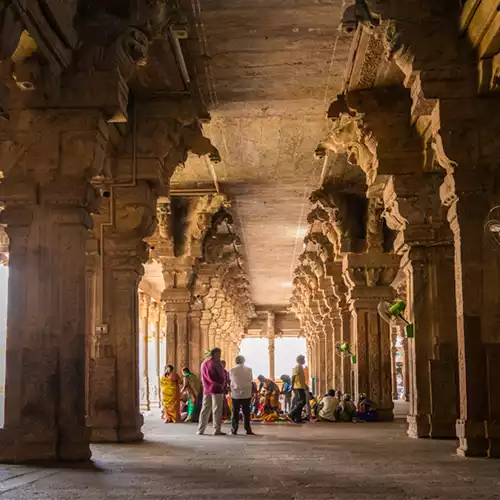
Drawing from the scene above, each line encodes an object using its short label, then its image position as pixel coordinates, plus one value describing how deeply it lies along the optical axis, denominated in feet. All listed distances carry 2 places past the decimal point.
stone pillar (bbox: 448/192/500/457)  27.22
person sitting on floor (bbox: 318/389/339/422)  56.85
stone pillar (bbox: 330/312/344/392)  75.61
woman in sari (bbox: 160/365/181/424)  52.95
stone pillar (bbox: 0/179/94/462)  26.09
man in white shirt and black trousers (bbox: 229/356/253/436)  43.96
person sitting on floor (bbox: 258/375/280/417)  59.82
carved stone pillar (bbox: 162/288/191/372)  63.41
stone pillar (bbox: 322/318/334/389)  81.83
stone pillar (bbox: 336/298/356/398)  69.62
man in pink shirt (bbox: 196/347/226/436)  43.21
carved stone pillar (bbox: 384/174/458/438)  36.94
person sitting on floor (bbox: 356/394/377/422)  55.21
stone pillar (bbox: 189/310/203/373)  65.72
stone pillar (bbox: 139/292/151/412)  86.36
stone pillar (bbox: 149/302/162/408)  94.58
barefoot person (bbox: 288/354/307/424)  57.06
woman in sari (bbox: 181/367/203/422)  55.72
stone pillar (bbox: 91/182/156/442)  35.91
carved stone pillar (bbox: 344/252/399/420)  55.93
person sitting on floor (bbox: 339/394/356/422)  56.44
